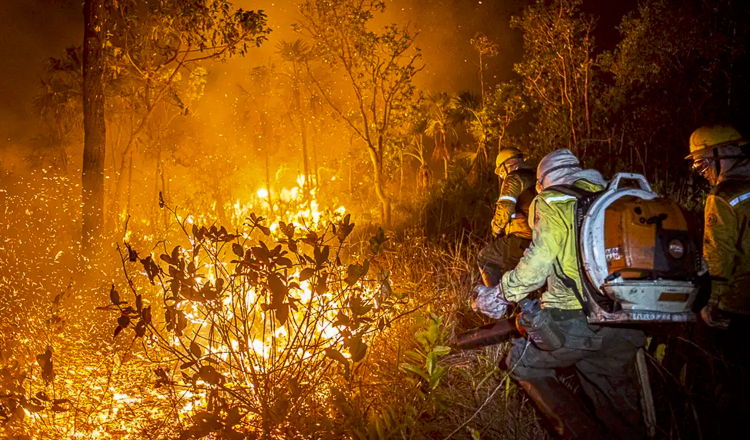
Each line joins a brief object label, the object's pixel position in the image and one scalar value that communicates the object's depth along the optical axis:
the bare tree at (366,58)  15.38
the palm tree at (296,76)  29.49
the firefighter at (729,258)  3.59
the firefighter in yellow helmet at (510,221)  5.49
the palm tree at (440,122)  29.61
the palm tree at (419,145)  28.12
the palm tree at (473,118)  27.27
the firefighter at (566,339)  3.06
